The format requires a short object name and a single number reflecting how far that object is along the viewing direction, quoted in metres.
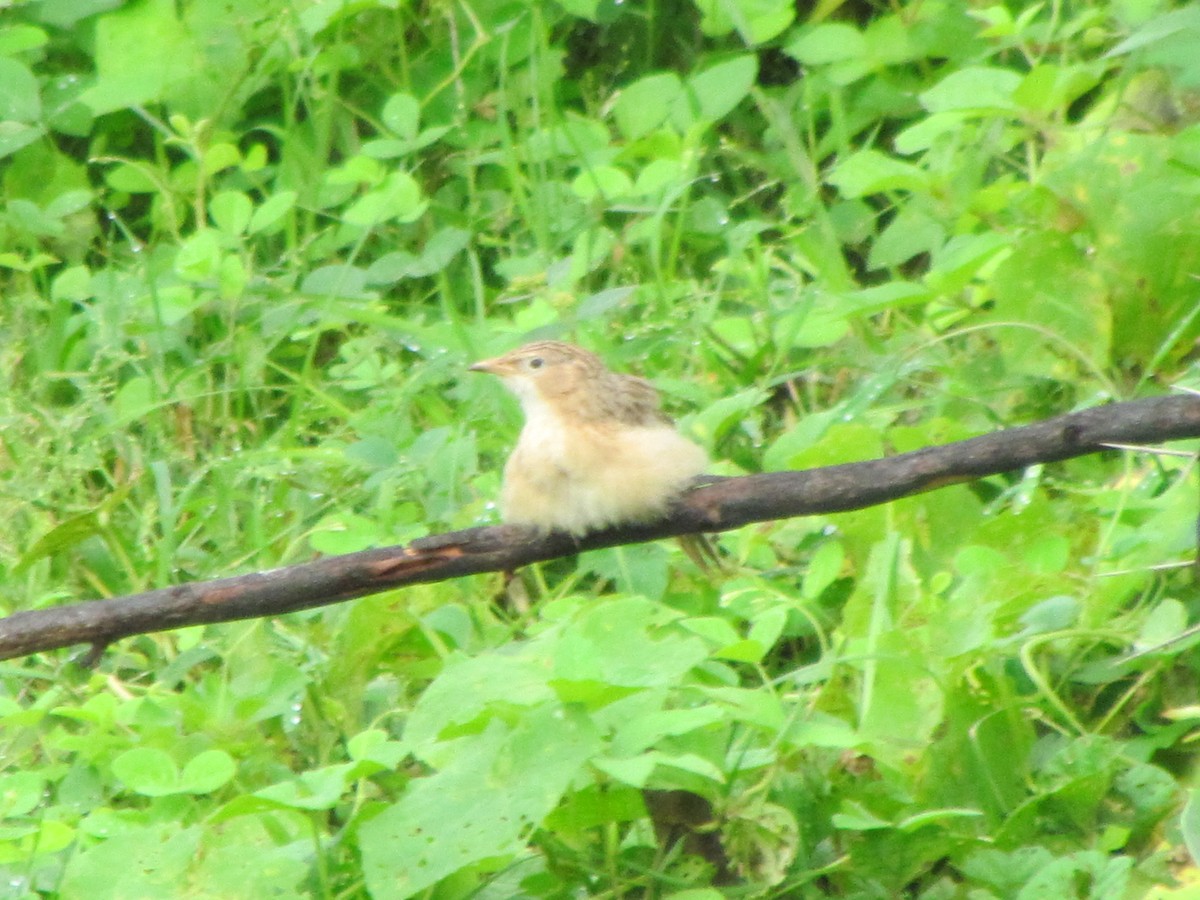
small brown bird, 7.55
